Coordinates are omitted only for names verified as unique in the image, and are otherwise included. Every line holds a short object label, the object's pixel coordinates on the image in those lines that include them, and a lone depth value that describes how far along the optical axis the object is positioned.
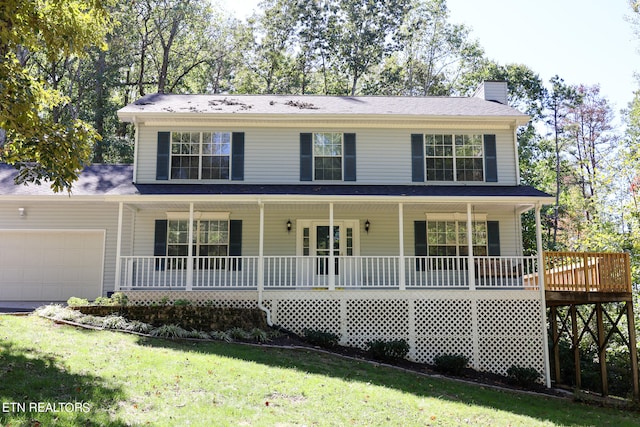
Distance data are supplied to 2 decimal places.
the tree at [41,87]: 8.38
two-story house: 14.43
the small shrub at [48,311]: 11.21
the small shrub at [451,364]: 11.73
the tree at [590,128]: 31.53
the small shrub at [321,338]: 11.89
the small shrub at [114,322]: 10.98
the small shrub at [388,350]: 11.79
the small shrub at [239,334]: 11.39
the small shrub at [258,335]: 11.43
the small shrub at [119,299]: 11.89
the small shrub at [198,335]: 11.08
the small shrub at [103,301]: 11.84
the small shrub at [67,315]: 11.00
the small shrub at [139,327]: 10.97
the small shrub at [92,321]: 10.98
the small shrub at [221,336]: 11.25
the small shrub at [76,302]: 11.78
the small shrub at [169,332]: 10.96
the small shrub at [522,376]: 11.96
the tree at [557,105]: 29.67
